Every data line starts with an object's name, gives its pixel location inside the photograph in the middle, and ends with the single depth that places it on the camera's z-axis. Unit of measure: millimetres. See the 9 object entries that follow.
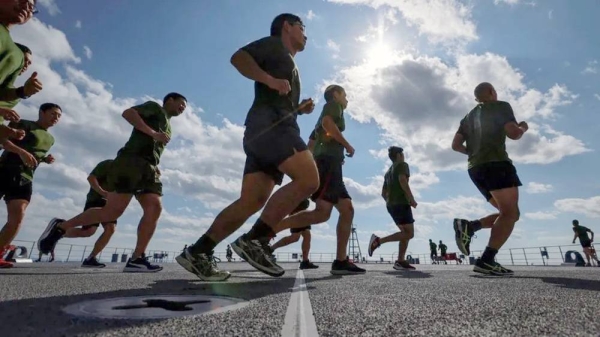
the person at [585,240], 14211
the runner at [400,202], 6598
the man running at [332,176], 4711
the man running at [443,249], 27828
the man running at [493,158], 3971
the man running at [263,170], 2646
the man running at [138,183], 4414
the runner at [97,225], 6086
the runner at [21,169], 4293
